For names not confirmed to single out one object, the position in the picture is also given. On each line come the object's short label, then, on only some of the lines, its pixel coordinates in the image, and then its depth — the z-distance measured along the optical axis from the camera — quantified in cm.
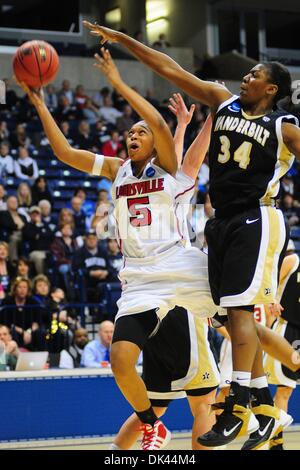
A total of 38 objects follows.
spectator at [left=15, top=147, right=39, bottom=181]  1422
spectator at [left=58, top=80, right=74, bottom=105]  1759
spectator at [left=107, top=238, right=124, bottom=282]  1224
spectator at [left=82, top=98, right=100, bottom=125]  1734
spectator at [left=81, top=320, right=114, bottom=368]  971
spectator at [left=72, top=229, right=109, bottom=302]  1176
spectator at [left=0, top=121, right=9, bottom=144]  1482
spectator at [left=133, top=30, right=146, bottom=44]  2050
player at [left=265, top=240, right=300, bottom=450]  776
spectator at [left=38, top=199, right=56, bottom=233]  1273
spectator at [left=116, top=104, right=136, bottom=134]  1734
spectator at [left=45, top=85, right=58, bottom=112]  1719
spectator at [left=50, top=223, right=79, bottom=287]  1185
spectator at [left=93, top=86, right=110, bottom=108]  1833
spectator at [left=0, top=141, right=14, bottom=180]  1392
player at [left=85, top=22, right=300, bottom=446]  486
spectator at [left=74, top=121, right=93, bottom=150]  1603
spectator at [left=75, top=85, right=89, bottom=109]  1753
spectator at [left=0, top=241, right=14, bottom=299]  1098
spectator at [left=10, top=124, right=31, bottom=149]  1505
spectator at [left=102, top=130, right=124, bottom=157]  1576
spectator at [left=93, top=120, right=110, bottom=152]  1611
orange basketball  545
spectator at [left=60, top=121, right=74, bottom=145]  1558
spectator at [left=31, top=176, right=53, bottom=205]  1347
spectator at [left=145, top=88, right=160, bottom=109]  1887
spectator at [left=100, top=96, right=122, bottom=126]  1789
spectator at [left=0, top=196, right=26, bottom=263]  1230
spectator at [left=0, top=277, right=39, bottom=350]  995
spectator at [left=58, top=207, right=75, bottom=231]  1249
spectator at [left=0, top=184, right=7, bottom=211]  1240
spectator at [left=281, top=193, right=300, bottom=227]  1545
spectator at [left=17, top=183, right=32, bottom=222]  1301
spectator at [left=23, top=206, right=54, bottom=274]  1221
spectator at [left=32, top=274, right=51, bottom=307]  1047
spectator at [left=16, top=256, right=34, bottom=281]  1074
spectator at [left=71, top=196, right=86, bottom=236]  1332
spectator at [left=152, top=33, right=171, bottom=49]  2100
